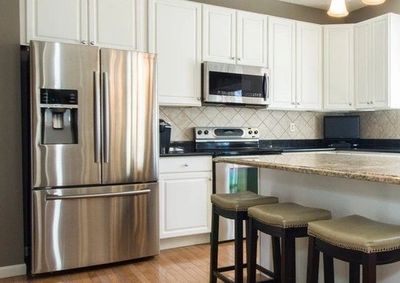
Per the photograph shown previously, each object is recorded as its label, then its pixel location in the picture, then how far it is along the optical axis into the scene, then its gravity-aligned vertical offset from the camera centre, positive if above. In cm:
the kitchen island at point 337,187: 162 -29
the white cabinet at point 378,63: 399 +81
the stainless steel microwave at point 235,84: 369 +53
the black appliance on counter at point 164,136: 349 -2
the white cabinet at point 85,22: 292 +95
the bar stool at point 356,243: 133 -41
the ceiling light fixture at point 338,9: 235 +80
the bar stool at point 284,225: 174 -45
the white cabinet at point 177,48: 348 +84
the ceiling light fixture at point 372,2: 218 +79
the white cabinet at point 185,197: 334 -58
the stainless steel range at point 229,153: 354 -19
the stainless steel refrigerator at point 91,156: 272 -17
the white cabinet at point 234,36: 376 +104
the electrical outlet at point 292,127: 472 +9
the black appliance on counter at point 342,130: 467 +5
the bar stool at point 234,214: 213 -48
